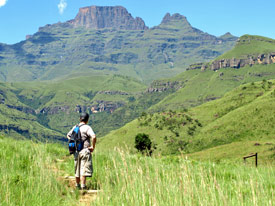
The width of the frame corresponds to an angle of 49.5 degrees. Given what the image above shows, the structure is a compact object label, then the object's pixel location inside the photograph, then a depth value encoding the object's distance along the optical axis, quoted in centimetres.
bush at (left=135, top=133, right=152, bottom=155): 8153
